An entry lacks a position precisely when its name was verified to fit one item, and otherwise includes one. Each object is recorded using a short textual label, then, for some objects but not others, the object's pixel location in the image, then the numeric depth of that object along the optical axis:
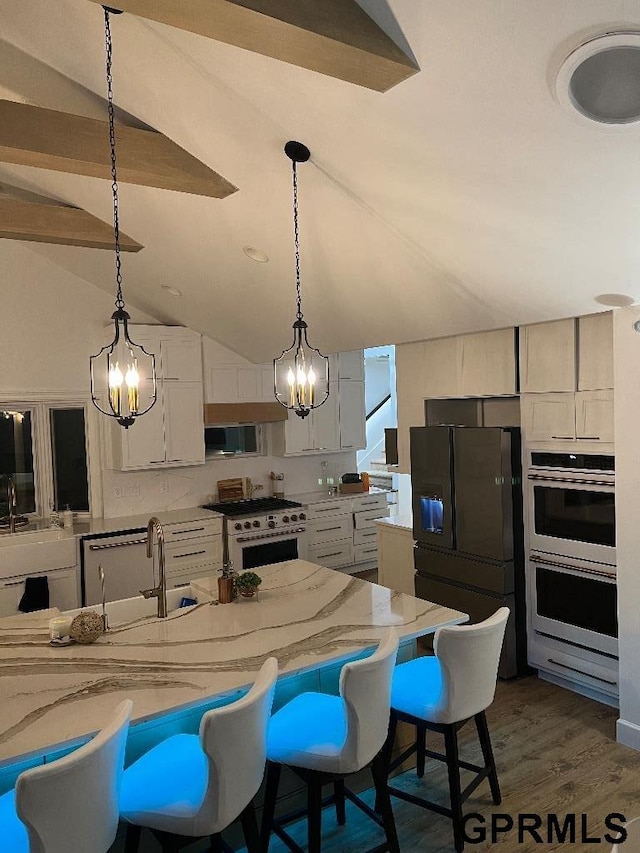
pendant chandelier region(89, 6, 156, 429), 2.62
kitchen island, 2.09
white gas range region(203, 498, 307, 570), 5.80
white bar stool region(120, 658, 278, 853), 1.95
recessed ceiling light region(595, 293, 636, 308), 3.26
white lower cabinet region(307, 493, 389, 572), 6.51
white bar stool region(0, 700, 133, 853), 1.63
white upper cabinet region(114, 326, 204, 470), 5.66
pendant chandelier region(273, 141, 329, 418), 2.98
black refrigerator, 4.20
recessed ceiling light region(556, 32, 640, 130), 1.80
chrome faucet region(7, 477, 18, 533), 5.33
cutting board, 6.41
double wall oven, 3.76
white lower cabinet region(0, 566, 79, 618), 4.81
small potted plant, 3.21
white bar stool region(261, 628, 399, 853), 2.25
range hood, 6.12
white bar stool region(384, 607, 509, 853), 2.54
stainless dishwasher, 5.18
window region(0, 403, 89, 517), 5.48
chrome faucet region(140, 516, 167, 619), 3.01
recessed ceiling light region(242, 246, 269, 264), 4.15
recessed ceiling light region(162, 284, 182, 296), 5.22
